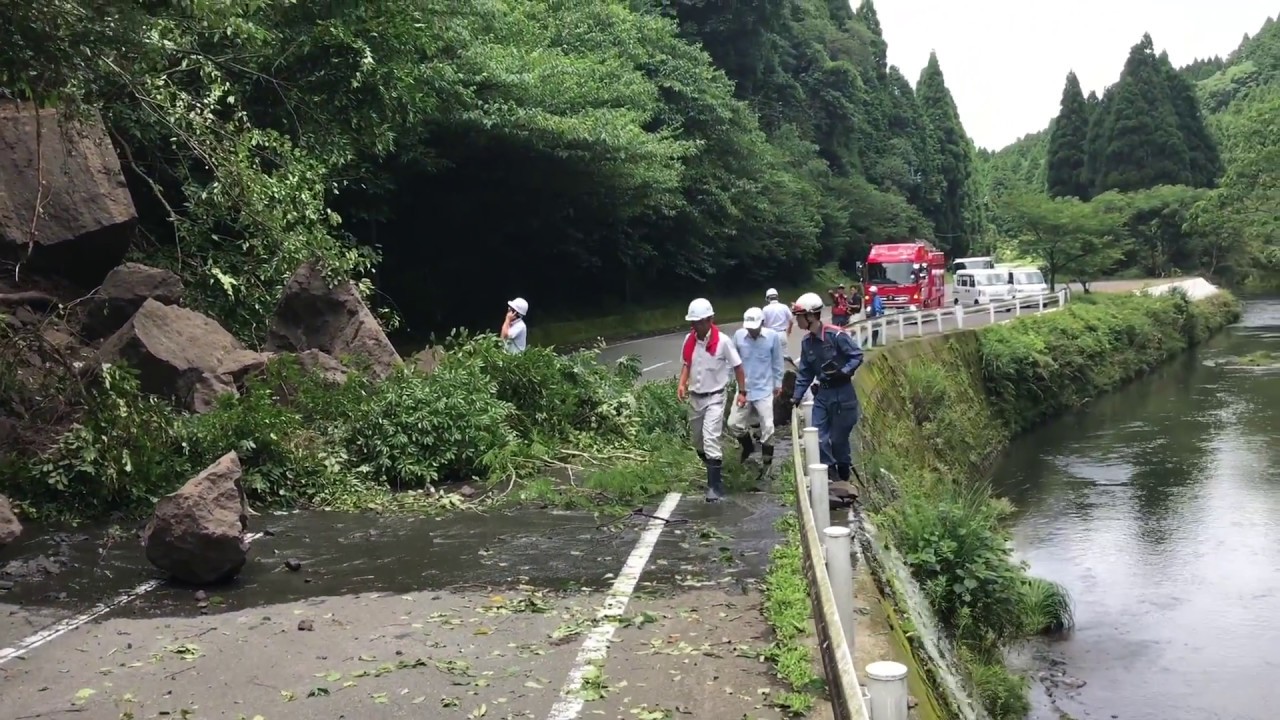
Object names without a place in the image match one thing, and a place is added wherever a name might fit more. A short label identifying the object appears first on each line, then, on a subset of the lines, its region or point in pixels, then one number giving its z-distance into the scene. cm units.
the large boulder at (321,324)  1312
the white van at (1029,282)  4431
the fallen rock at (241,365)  1143
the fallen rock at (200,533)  733
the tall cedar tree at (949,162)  7456
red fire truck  3791
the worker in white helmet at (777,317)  1414
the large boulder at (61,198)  1223
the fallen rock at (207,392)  1073
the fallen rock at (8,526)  766
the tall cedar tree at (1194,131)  6975
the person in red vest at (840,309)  2386
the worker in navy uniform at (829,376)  909
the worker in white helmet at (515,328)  1416
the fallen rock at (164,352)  1070
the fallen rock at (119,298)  1188
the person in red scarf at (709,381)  987
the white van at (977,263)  5291
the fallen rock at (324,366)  1194
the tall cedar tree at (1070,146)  7406
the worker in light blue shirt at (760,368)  1062
